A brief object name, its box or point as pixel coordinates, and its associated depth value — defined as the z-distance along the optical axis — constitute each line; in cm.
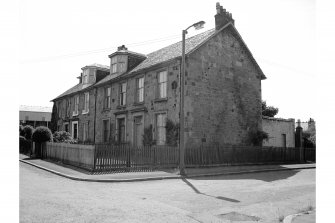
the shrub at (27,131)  2437
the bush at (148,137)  1910
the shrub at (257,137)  2112
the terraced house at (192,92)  1792
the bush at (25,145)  2309
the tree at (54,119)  3484
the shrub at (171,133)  1725
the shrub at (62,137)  2255
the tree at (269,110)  3969
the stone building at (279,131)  2483
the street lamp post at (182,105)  1287
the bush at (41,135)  2025
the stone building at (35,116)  2985
